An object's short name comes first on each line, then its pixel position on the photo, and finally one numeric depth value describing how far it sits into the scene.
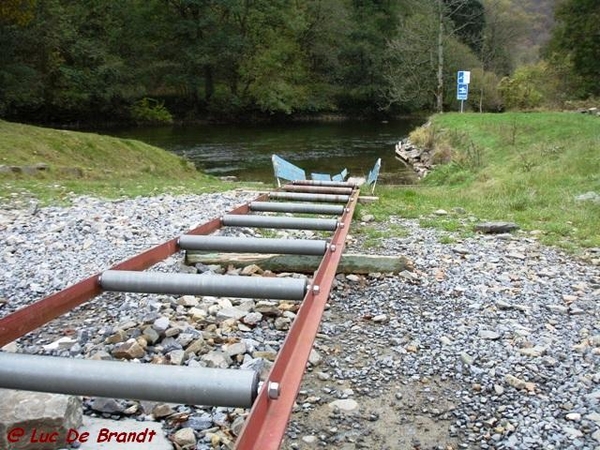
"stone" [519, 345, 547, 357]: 3.12
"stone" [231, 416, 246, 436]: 2.32
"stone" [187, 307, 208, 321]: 3.44
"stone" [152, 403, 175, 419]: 2.41
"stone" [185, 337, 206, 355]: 3.03
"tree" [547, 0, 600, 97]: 29.23
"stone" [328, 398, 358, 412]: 2.71
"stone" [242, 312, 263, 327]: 3.46
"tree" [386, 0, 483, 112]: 32.47
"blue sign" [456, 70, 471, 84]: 25.38
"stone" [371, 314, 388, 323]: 3.66
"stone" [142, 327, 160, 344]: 3.11
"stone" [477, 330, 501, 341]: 3.35
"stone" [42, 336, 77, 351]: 3.05
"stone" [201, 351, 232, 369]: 2.87
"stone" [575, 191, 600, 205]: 7.50
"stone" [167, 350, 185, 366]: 2.90
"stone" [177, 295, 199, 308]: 3.67
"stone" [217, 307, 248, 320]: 3.48
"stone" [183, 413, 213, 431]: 2.35
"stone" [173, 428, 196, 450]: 2.23
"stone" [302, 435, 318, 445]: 2.46
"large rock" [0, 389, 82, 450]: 2.07
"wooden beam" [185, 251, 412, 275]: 4.45
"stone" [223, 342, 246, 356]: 3.02
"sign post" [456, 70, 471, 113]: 25.42
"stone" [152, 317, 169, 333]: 3.18
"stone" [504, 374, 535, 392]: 2.82
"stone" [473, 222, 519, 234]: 6.11
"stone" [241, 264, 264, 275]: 4.39
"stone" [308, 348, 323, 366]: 3.13
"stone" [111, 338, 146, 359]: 2.93
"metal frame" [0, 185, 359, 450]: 1.56
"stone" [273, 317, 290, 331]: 3.44
